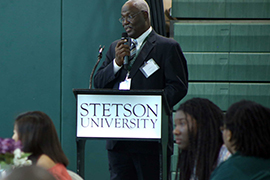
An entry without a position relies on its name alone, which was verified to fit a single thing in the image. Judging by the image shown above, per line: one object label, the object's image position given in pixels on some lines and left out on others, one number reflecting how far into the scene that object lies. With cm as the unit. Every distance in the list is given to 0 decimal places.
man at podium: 1435
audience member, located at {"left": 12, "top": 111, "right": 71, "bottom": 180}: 1365
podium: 1416
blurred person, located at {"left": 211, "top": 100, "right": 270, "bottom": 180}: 1321
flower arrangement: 1344
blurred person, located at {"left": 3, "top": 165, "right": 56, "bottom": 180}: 916
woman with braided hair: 1354
